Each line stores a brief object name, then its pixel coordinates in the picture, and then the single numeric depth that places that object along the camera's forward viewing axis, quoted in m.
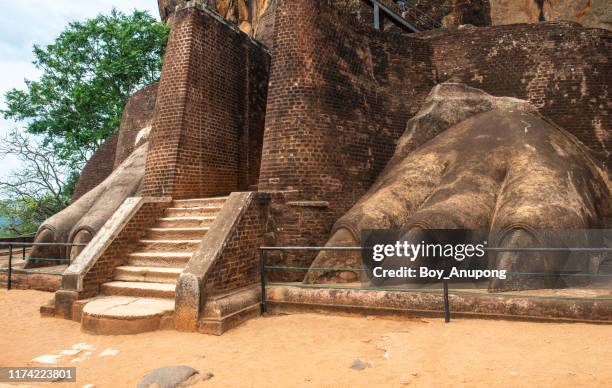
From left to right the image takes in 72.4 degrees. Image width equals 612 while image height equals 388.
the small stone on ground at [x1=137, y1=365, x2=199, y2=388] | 3.97
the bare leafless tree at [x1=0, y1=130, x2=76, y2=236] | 20.58
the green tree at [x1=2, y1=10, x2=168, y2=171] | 22.53
